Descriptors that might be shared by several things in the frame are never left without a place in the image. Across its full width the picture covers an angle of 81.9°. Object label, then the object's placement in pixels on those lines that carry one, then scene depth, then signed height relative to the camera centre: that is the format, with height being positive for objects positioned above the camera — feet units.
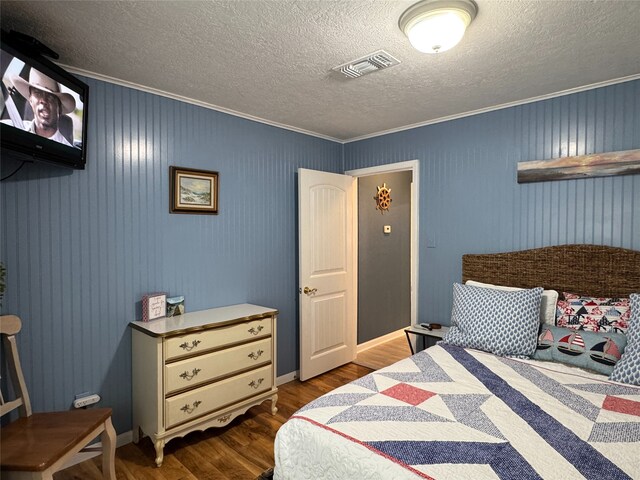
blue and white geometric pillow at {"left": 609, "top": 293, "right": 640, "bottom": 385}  6.32 -2.20
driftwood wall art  8.25 +1.61
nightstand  10.24 -2.83
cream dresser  7.75 -3.15
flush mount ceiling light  5.44 +3.26
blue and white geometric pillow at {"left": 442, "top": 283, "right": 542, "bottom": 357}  7.73 -1.92
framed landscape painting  9.27 +1.09
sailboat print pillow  6.90 -2.24
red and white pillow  7.49 -1.69
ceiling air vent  7.09 +3.39
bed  4.23 -2.60
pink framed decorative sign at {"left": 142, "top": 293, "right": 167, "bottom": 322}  8.57 -1.74
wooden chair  5.15 -3.20
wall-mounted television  5.53 +2.08
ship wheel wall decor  15.76 +1.50
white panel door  11.96 -1.32
